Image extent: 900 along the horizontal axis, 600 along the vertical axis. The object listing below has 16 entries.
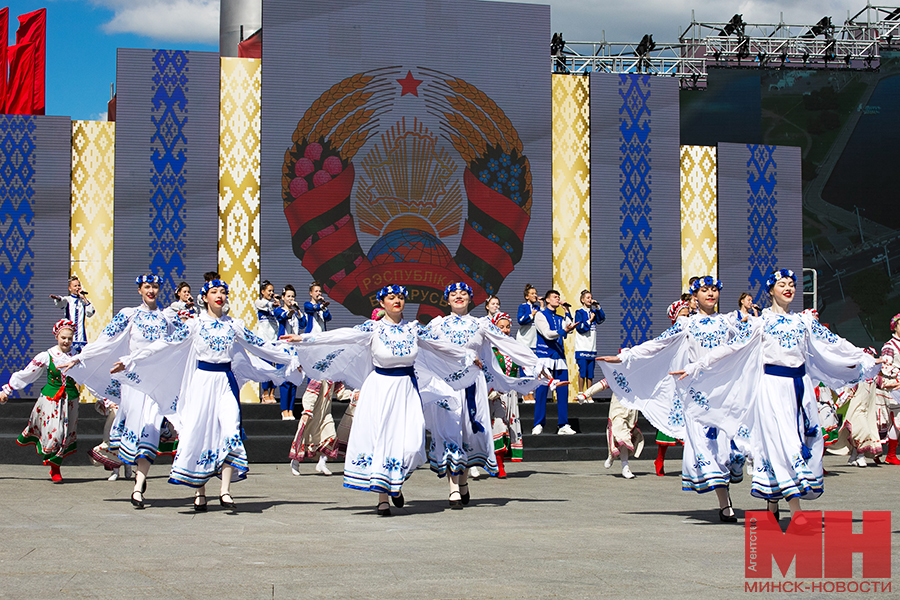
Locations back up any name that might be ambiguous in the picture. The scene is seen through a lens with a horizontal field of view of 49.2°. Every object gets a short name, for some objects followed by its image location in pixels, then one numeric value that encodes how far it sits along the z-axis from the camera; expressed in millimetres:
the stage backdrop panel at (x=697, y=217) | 14891
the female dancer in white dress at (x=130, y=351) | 7668
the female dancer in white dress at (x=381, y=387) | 6816
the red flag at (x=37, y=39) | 13773
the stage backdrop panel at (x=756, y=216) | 14906
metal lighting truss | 22422
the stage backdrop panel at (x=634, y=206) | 14383
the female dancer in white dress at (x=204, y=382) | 6840
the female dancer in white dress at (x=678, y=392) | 6559
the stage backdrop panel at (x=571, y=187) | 14391
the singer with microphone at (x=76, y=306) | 11773
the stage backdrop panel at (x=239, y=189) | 13500
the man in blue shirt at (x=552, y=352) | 11453
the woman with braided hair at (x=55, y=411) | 9031
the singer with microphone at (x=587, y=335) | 12461
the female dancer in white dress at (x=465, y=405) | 7465
